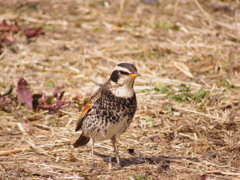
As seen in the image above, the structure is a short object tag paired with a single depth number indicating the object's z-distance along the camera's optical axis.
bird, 11.49
